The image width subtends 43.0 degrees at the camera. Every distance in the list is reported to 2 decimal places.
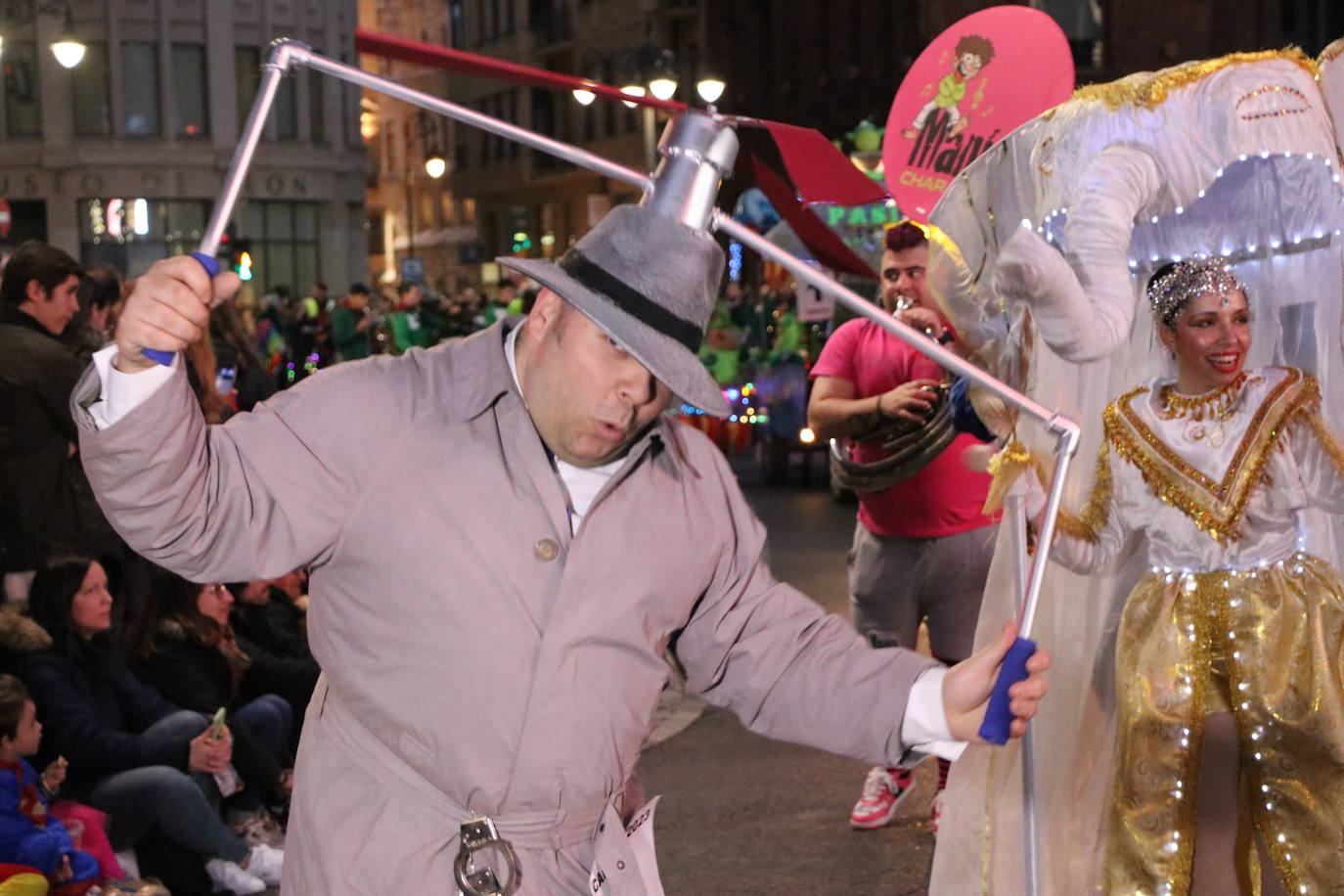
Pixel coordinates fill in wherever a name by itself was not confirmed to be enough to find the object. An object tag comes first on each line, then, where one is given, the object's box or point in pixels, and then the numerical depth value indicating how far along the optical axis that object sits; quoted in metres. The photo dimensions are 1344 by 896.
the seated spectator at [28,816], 4.79
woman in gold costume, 4.59
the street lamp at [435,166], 34.94
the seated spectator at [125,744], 5.53
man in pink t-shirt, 5.93
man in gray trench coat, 2.74
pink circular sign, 5.39
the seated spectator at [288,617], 6.90
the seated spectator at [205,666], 6.06
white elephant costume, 4.73
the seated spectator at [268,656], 6.64
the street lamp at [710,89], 20.78
